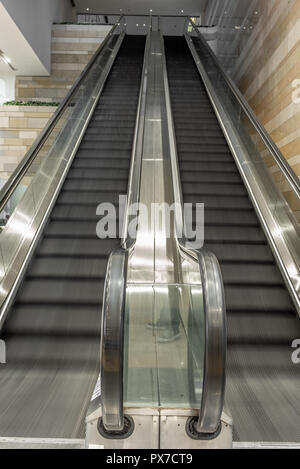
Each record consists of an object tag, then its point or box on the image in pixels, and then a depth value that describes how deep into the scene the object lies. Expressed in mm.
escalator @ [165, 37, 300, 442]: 2301
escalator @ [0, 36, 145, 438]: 2266
